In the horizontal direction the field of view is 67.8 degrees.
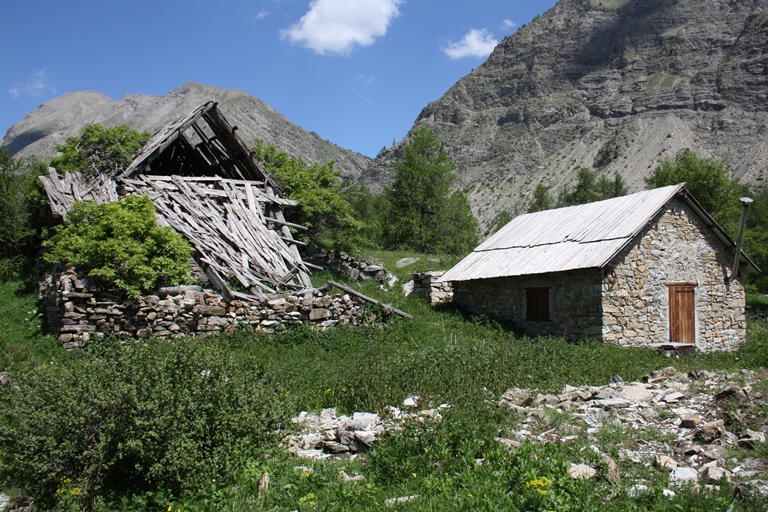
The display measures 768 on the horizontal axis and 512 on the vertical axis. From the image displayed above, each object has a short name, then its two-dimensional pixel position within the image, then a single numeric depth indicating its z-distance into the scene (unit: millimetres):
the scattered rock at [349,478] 5691
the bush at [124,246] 12539
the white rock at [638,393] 8038
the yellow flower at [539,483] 4914
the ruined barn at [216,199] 15328
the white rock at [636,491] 4961
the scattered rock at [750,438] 5922
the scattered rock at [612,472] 5230
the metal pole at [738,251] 14648
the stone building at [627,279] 14305
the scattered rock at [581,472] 5180
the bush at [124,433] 5520
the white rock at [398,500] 5141
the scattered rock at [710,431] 6219
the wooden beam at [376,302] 14273
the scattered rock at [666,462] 5523
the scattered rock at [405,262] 23547
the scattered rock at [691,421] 6609
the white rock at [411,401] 7637
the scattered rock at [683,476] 5195
